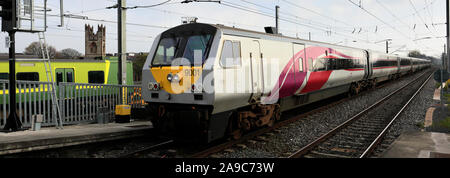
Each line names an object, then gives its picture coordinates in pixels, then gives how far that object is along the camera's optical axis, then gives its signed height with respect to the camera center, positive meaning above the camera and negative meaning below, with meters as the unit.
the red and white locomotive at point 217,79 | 6.95 +0.08
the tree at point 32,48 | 79.75 +8.88
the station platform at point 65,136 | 6.47 -1.26
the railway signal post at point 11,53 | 8.12 +0.75
